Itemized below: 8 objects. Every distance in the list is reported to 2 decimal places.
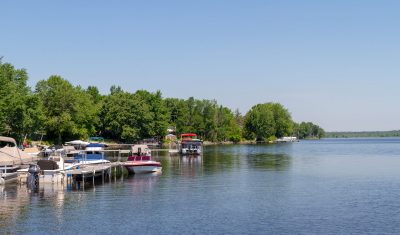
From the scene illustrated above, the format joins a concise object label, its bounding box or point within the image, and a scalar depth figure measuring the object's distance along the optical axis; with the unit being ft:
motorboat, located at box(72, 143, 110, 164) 228.63
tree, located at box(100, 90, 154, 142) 545.85
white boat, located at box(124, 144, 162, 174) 220.02
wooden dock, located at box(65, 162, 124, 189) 186.09
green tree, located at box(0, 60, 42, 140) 284.20
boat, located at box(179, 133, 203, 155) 370.73
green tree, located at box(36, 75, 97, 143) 430.94
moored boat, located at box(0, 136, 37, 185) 179.73
